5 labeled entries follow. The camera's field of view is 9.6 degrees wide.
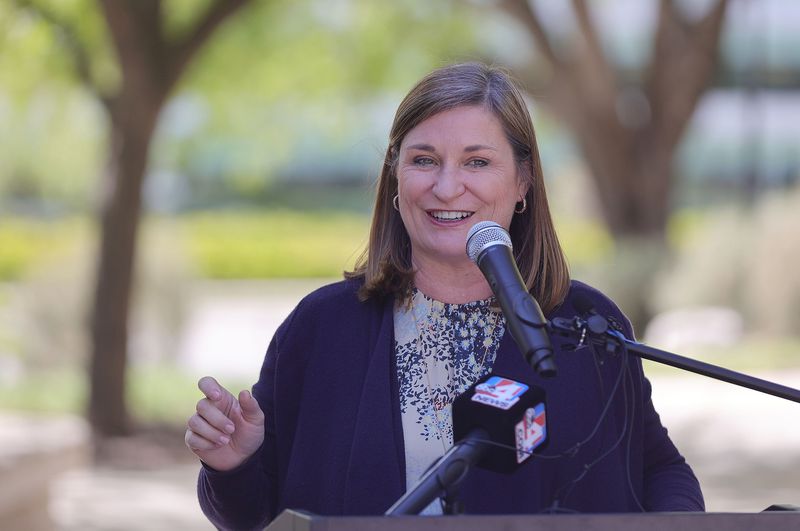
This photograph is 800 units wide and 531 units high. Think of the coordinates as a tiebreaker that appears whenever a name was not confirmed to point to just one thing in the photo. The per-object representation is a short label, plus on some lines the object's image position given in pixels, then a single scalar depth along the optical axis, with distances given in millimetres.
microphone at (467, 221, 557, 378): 4987
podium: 4915
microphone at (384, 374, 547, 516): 5004
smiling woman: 5333
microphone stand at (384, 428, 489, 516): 4992
